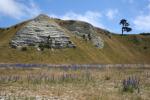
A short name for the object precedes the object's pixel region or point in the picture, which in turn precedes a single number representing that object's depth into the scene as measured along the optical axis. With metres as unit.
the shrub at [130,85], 18.42
